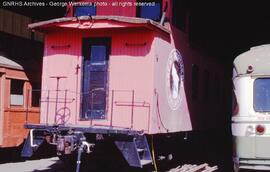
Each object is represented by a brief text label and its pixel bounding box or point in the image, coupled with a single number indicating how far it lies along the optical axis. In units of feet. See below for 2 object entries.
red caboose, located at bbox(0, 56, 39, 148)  39.01
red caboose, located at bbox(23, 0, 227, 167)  31.32
